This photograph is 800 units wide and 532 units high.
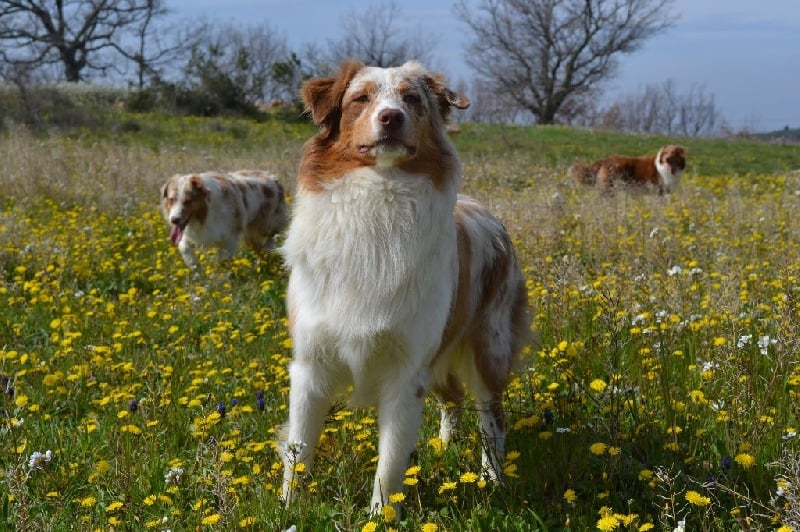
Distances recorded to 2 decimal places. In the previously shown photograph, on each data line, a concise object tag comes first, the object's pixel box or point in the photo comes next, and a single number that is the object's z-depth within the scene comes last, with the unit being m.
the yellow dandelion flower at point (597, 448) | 2.98
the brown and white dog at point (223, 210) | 8.03
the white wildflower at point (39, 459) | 2.83
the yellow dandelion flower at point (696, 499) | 2.43
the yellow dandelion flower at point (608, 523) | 2.40
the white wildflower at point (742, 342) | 3.74
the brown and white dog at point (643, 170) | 12.97
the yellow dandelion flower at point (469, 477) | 2.71
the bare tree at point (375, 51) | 44.41
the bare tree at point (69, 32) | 39.88
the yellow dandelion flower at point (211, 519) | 2.51
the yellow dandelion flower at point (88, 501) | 2.79
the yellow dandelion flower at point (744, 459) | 2.83
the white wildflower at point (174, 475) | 2.86
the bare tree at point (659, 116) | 58.67
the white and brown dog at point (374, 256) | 3.13
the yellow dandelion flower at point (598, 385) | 3.35
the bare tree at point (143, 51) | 41.16
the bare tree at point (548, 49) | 46.34
